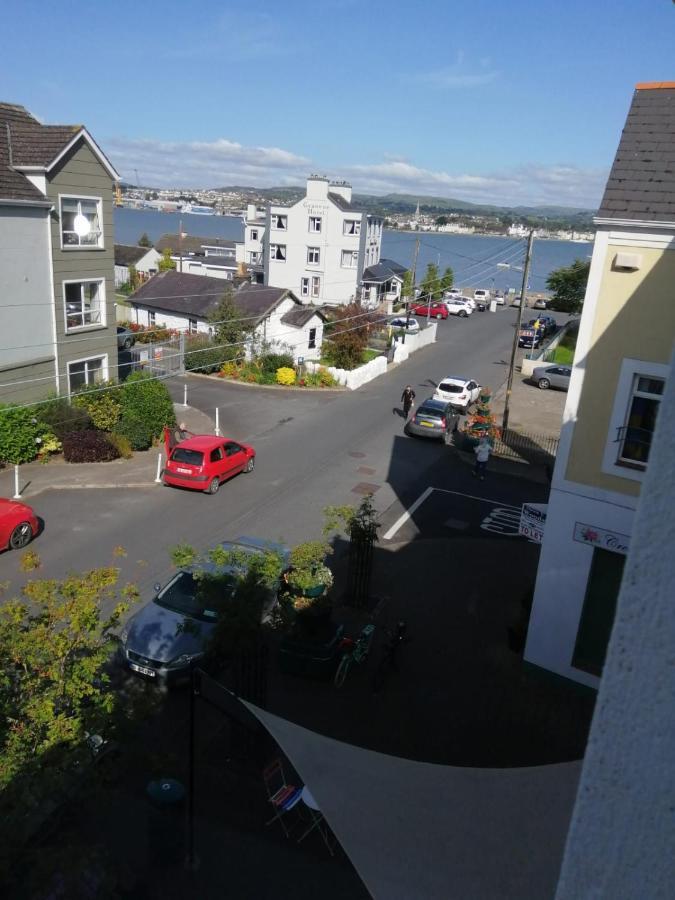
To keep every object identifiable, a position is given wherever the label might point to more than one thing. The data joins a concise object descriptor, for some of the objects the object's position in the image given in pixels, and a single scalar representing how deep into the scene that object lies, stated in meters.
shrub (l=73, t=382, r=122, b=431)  22.69
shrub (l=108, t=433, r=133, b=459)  21.95
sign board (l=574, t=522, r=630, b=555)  10.63
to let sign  11.85
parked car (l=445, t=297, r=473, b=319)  61.34
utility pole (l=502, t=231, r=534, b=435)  27.73
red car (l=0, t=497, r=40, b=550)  15.02
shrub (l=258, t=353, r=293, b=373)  34.50
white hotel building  52.38
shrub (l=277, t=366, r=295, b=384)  33.53
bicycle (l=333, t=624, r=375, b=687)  11.38
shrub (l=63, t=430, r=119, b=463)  21.12
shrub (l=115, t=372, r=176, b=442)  22.98
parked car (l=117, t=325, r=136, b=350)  37.62
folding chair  8.42
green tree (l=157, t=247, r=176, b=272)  67.31
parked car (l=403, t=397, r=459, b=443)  25.69
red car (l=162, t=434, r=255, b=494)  19.39
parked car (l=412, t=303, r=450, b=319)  58.47
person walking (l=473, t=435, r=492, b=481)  22.12
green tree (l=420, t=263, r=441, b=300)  66.06
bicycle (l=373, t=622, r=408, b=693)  11.34
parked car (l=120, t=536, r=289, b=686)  11.10
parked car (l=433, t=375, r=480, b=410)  30.70
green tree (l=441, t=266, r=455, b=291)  66.72
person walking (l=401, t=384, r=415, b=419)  28.72
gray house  21.44
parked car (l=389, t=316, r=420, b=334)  47.03
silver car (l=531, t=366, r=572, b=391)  36.72
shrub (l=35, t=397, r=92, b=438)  21.56
